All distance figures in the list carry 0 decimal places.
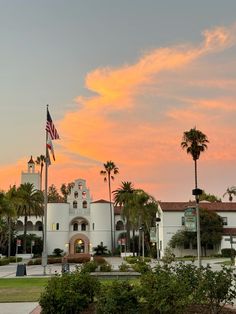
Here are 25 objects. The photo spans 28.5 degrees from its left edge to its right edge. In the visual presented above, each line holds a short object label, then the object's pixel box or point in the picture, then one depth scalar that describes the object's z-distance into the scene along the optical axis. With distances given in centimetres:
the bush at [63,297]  1110
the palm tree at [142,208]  7650
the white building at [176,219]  7881
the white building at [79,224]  9188
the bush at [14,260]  6679
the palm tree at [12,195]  7786
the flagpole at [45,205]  3481
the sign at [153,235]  5038
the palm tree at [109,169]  10379
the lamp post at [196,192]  3100
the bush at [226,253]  7138
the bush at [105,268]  3259
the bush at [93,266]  3041
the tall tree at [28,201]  8044
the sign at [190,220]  3035
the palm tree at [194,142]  4731
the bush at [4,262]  5682
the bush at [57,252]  8924
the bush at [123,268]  3250
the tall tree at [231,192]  11925
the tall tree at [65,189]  14632
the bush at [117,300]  996
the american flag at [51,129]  3541
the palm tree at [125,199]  8231
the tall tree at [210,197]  11644
